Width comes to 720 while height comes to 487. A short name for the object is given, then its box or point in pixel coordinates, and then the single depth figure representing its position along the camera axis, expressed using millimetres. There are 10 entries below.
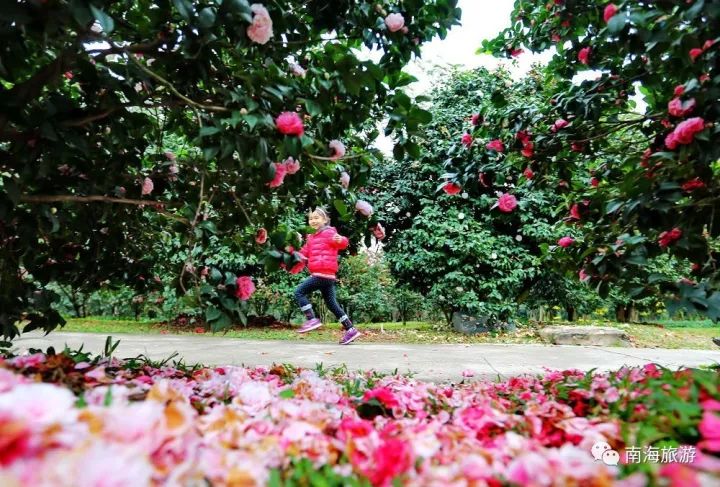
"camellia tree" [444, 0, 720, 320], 1420
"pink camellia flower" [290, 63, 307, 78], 1803
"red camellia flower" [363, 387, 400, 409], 1224
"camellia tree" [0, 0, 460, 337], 1342
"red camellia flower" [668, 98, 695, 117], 1440
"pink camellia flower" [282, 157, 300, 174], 1539
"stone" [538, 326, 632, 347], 5223
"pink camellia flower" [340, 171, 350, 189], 1813
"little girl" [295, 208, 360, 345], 4184
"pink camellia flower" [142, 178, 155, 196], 1903
